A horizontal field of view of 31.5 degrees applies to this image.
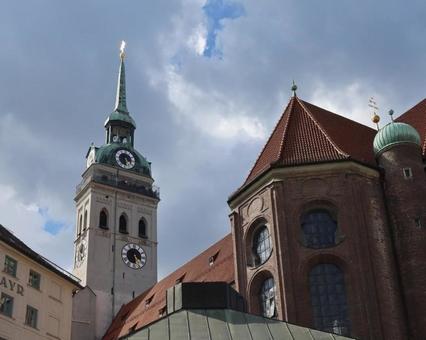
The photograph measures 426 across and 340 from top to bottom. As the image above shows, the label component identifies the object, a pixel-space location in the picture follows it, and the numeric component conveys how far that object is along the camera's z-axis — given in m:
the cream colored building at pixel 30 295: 29.95
